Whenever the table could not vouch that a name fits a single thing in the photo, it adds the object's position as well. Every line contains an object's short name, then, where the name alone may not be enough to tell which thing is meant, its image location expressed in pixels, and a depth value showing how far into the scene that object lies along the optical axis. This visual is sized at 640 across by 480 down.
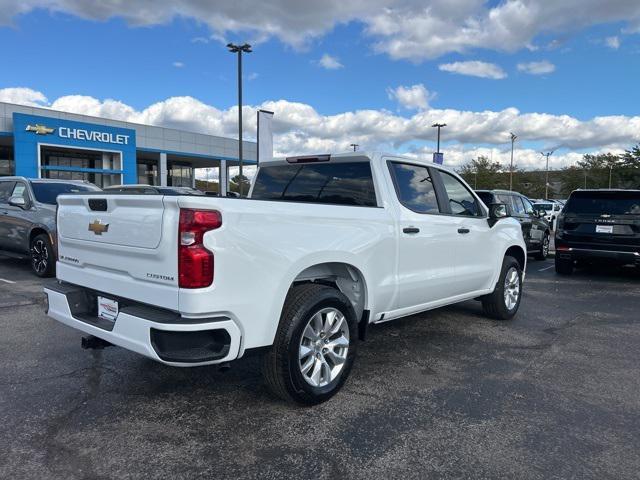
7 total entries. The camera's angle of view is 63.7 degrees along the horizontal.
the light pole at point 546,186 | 73.62
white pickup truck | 3.02
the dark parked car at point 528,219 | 11.26
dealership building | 29.88
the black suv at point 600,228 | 9.31
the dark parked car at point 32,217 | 8.91
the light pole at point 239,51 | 21.75
